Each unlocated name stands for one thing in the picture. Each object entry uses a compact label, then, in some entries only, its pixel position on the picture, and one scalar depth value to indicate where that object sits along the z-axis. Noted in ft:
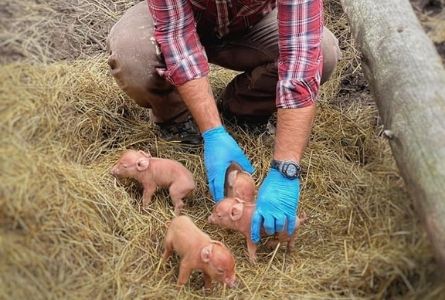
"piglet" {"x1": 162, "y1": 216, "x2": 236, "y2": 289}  8.00
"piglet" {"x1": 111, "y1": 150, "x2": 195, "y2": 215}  9.39
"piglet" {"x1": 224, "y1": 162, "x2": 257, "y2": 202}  9.01
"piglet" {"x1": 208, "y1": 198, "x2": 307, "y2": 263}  8.63
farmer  8.87
